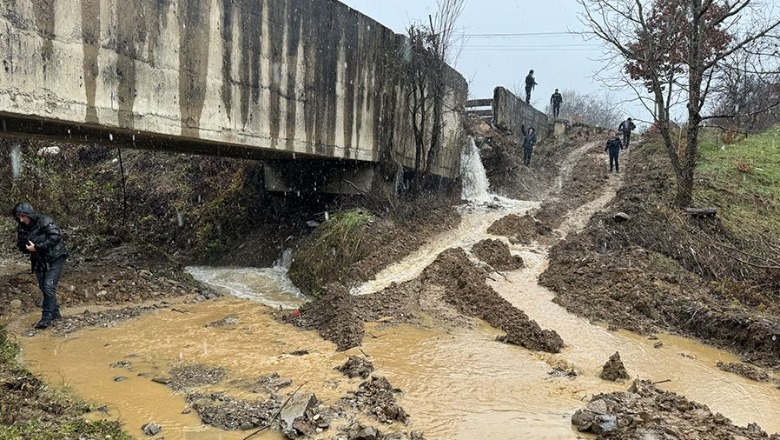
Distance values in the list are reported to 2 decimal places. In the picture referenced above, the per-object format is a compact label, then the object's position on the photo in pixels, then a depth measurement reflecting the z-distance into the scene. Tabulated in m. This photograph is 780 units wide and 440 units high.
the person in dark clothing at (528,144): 20.86
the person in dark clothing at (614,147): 19.08
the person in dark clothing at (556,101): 28.63
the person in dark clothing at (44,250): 7.06
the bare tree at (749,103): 21.59
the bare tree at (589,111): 62.61
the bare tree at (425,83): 13.16
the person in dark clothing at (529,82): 24.83
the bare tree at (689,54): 11.92
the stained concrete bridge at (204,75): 6.11
